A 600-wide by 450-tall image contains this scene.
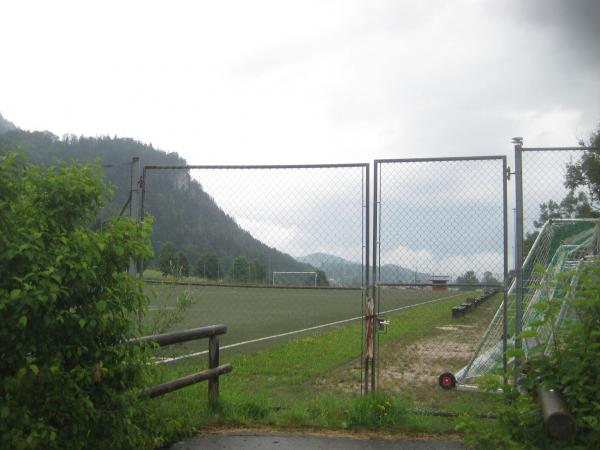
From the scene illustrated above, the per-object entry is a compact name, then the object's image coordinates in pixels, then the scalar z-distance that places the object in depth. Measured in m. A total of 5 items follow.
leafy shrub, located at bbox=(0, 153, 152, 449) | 3.88
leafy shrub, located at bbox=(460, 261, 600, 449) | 3.29
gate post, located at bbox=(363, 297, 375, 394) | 6.68
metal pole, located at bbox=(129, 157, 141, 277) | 7.32
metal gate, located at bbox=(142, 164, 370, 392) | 6.99
